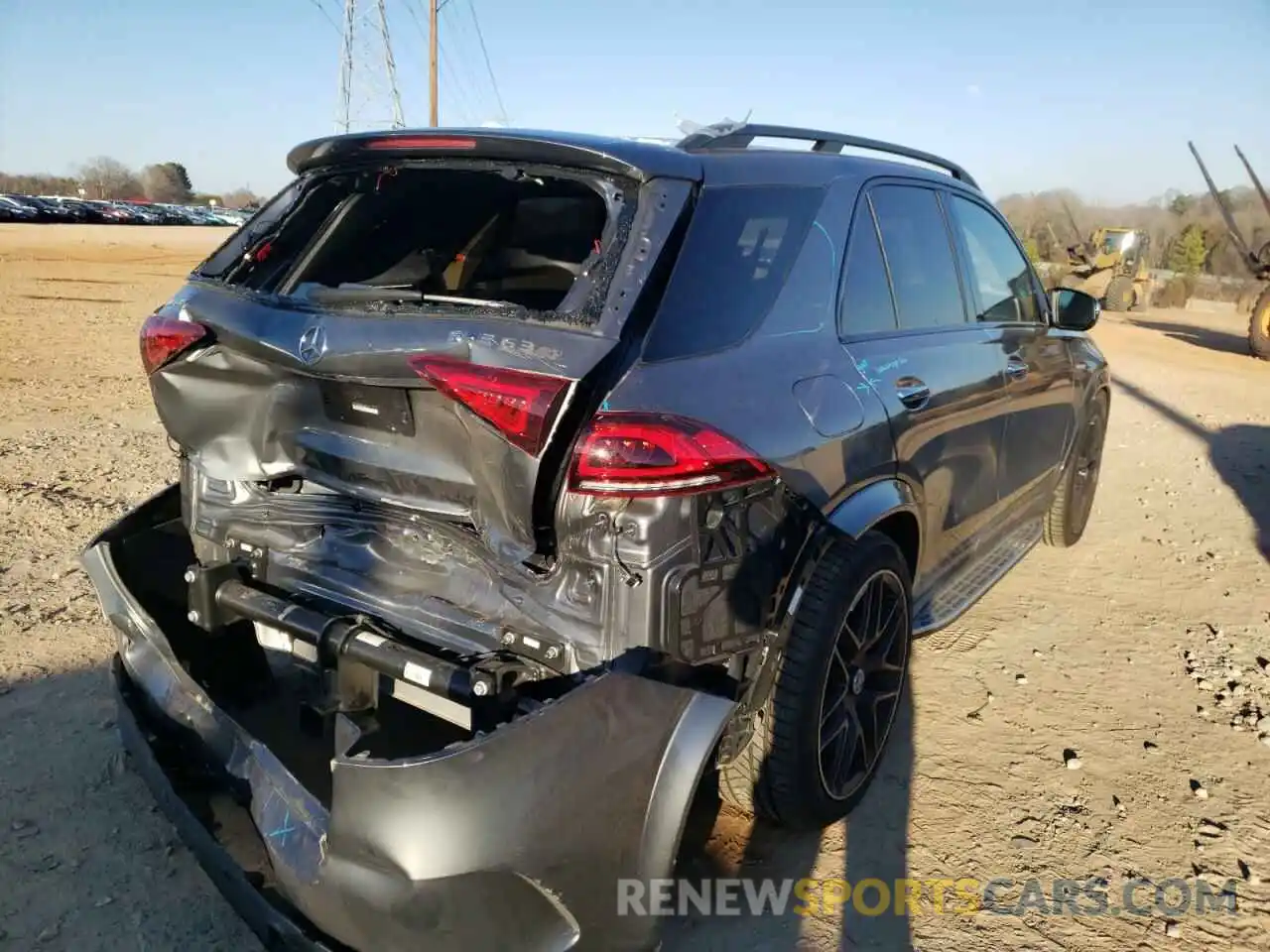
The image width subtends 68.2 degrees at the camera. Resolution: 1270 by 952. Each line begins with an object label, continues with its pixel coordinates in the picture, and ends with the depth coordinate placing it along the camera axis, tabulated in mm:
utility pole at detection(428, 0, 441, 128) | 26145
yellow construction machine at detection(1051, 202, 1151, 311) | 23219
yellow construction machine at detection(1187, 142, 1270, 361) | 15578
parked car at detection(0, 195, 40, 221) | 44969
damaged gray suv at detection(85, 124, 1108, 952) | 1813
